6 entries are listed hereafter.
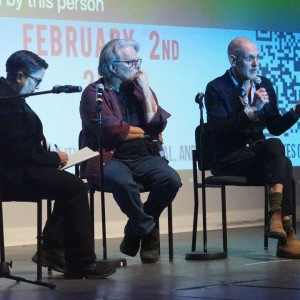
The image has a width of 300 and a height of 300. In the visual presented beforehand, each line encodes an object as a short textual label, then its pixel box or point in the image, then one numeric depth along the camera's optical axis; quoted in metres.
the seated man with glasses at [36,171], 5.72
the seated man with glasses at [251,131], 7.06
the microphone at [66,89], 5.20
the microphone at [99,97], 6.30
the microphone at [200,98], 7.03
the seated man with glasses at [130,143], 6.87
